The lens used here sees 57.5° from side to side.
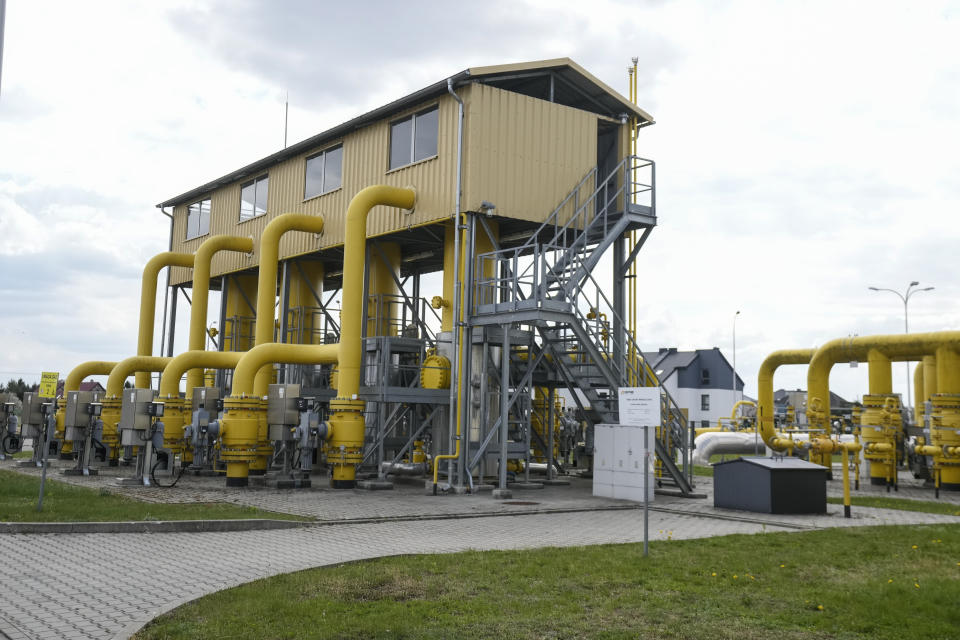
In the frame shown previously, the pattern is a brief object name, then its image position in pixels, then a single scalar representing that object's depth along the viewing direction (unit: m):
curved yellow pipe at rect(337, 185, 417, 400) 20.30
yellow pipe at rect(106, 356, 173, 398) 27.11
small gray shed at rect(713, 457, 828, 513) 16.64
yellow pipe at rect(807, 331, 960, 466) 24.30
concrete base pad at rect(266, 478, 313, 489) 20.14
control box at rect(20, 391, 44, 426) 26.98
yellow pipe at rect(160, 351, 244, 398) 23.66
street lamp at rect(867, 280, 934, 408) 45.78
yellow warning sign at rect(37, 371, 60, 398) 14.18
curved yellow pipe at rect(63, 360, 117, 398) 30.69
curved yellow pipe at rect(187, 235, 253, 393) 28.12
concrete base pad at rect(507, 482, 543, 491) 21.53
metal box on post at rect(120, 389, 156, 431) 19.89
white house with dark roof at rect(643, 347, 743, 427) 73.56
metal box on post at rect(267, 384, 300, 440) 20.52
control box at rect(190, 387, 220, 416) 23.19
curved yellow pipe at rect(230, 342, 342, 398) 20.80
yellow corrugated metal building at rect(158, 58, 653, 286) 20.95
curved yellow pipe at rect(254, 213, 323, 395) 24.59
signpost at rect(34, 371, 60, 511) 14.13
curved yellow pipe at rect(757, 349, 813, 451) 29.57
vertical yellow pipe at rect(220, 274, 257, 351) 31.39
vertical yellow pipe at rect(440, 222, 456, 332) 21.83
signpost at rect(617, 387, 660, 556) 11.16
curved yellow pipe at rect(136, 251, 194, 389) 31.02
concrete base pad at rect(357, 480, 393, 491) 20.06
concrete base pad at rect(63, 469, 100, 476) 22.77
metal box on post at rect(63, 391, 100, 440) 23.80
